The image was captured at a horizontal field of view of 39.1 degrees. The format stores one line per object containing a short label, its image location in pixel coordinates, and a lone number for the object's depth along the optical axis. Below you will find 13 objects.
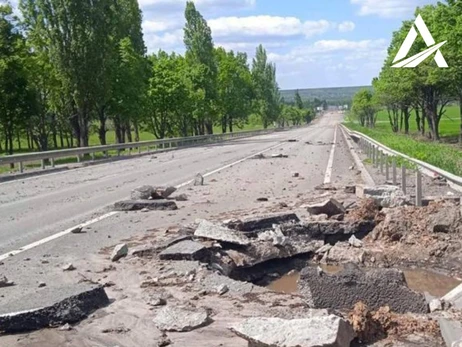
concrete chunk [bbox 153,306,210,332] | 5.53
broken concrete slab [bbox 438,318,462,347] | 4.80
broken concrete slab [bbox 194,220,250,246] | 8.99
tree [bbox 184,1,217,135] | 71.19
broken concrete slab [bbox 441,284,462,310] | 5.99
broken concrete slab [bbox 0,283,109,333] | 5.67
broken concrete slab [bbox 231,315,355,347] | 4.48
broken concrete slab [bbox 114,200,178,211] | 13.45
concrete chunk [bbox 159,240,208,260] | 8.12
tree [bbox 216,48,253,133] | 82.25
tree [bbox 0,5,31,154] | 43.56
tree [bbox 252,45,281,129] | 119.38
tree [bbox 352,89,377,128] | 126.26
